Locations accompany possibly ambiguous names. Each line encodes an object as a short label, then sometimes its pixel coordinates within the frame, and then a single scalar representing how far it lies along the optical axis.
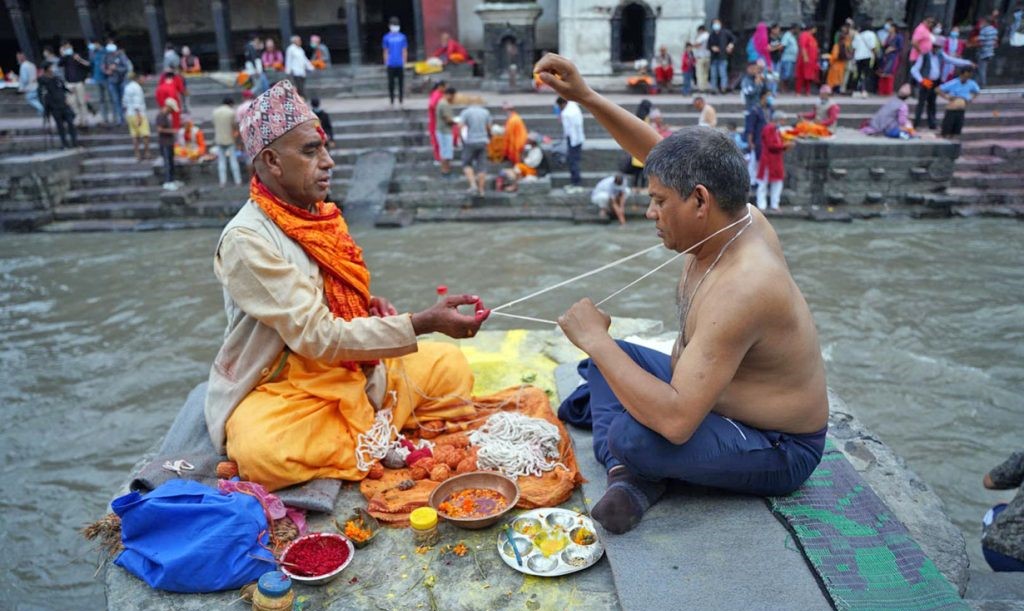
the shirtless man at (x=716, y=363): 2.42
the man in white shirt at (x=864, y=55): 16.98
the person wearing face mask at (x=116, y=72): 15.75
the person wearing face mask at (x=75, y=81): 16.03
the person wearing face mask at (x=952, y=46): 16.58
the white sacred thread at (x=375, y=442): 3.32
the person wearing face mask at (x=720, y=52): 17.31
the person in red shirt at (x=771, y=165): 11.36
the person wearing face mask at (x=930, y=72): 14.05
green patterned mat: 2.35
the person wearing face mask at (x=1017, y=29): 18.69
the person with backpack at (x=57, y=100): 13.71
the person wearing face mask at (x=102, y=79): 16.02
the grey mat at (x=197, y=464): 3.06
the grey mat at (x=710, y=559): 2.36
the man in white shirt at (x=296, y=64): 16.42
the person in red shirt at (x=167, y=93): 13.43
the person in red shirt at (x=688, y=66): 17.39
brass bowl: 2.93
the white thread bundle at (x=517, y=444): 3.34
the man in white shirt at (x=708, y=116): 12.70
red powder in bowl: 2.71
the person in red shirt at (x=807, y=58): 17.06
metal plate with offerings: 2.70
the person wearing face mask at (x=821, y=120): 13.20
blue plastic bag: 2.62
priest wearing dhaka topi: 3.04
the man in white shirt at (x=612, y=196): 11.19
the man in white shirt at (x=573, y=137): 12.06
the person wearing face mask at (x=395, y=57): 16.05
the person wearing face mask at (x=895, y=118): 13.33
